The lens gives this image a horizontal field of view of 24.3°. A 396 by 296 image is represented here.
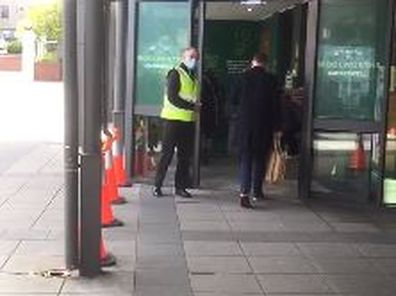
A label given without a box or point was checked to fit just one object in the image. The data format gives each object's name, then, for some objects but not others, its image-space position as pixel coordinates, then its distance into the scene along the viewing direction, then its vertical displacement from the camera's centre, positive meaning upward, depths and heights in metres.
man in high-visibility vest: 10.68 -0.88
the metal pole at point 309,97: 10.65 -0.62
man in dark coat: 10.34 -0.83
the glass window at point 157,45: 11.59 -0.06
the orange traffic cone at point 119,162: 11.44 -1.52
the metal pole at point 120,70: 12.17 -0.39
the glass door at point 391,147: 10.23 -1.13
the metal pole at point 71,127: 7.09 -0.68
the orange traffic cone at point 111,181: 9.79 -1.51
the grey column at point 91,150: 7.07 -0.85
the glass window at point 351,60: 10.37 -0.17
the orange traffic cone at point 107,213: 8.97 -1.70
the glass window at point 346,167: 10.57 -1.42
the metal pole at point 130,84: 11.67 -0.56
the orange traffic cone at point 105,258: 7.27 -1.76
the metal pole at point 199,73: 11.27 -0.38
